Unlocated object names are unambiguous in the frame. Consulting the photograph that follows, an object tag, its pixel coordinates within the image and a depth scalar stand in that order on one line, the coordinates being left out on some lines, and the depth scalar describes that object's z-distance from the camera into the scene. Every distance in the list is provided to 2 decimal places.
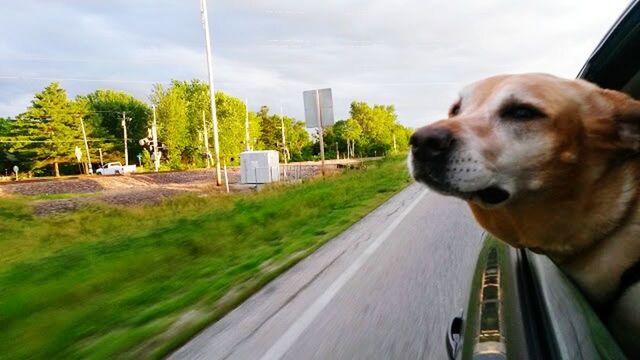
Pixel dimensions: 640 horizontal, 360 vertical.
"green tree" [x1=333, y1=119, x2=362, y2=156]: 83.94
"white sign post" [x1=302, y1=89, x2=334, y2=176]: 25.25
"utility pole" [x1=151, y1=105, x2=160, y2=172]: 70.26
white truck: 72.50
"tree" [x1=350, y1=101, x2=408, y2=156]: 89.69
